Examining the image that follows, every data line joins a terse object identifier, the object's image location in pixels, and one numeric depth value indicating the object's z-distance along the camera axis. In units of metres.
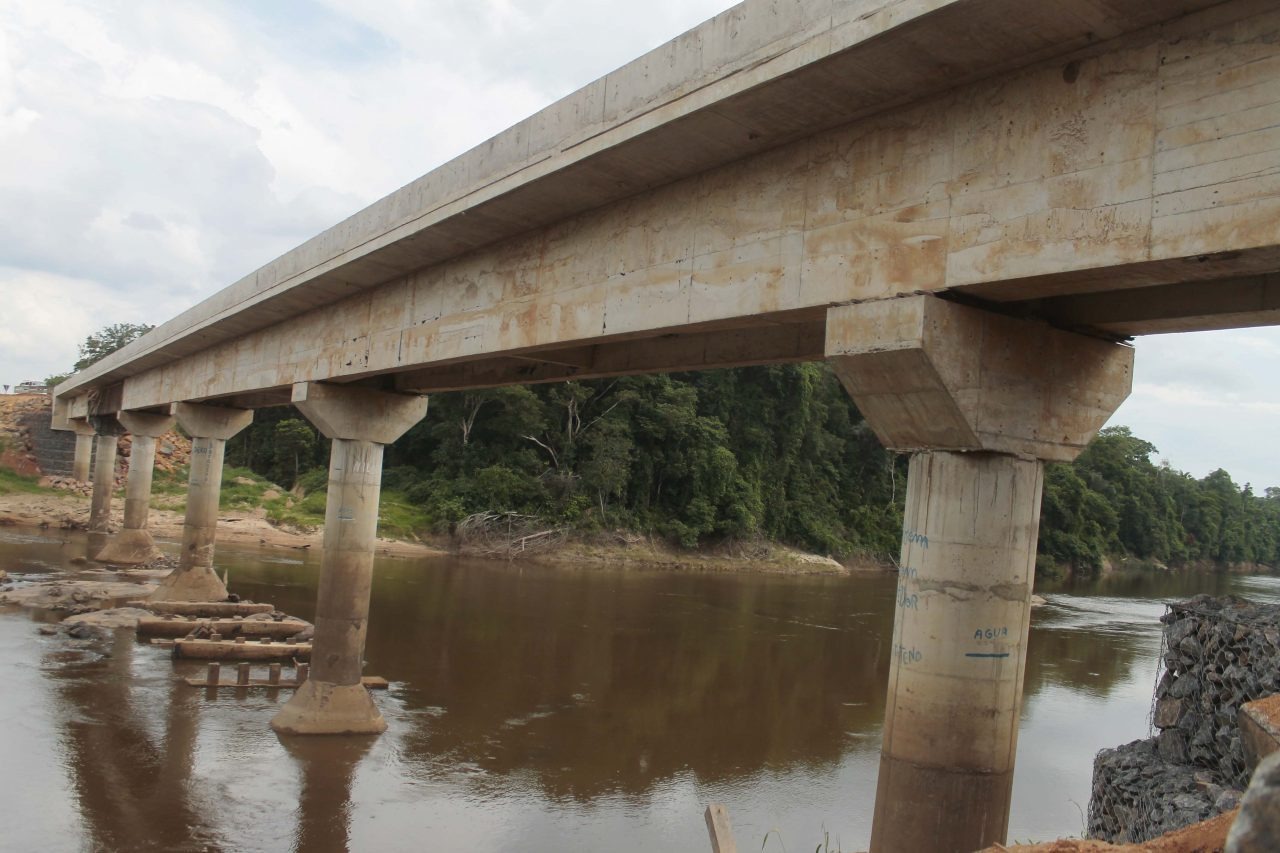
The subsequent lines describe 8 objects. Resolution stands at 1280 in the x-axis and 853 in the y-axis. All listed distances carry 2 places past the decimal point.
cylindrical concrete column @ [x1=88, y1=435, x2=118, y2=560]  34.78
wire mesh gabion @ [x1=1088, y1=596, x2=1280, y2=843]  6.69
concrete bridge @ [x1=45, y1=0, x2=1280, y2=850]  5.13
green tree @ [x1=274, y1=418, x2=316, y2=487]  50.12
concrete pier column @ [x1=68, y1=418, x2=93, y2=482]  42.12
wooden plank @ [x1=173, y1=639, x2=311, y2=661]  17.41
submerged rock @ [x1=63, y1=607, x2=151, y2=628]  19.42
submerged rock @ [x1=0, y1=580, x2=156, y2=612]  21.05
